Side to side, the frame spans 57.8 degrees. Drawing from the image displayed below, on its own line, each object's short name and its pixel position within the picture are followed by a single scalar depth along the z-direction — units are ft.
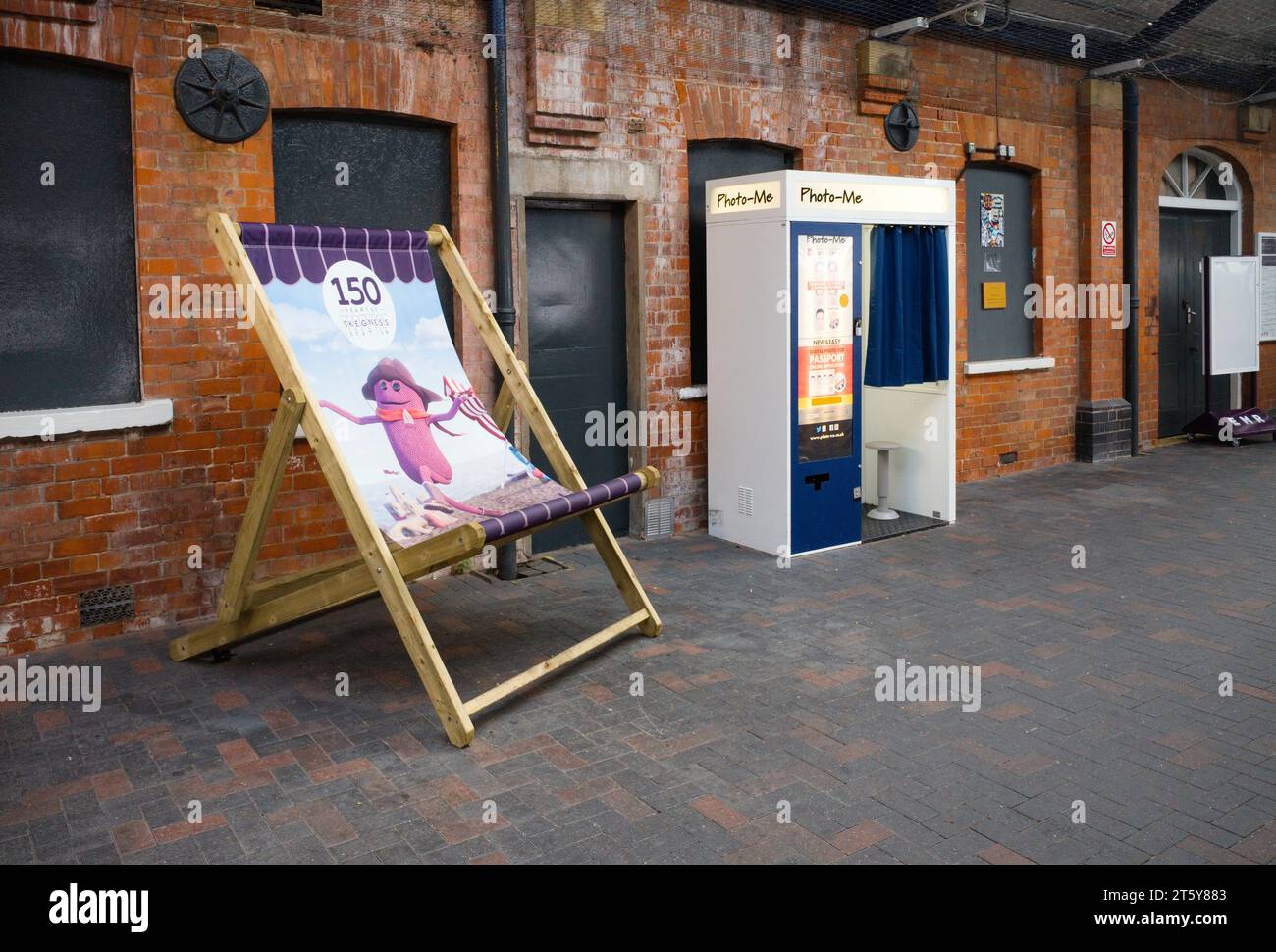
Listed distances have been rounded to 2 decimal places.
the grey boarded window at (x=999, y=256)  35.40
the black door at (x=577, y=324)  26.23
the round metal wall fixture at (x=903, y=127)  31.89
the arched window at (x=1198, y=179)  42.68
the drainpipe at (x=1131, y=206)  38.91
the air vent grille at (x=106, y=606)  20.06
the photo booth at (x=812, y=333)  25.32
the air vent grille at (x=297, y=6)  21.32
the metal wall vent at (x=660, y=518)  27.78
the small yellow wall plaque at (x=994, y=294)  35.76
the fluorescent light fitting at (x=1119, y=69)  36.03
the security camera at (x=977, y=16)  30.25
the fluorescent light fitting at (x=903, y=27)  29.84
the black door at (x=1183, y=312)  42.68
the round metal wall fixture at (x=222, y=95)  20.22
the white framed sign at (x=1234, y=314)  41.45
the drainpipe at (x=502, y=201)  23.89
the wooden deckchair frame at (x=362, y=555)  15.75
